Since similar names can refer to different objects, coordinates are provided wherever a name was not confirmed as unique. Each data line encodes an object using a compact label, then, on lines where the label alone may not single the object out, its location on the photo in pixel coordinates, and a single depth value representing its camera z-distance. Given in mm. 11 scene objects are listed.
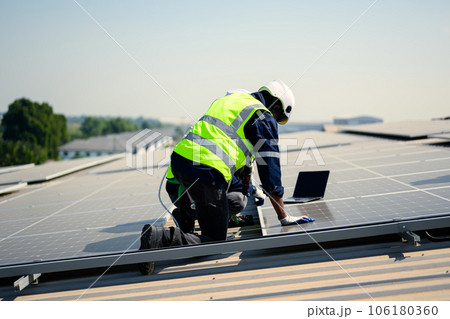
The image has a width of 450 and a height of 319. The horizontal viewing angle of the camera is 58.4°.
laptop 4754
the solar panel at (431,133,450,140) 9127
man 3771
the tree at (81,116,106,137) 173125
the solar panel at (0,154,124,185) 10786
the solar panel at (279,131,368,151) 13347
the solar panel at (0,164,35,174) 15419
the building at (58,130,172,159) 93062
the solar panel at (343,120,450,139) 11062
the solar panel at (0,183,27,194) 9291
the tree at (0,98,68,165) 81625
